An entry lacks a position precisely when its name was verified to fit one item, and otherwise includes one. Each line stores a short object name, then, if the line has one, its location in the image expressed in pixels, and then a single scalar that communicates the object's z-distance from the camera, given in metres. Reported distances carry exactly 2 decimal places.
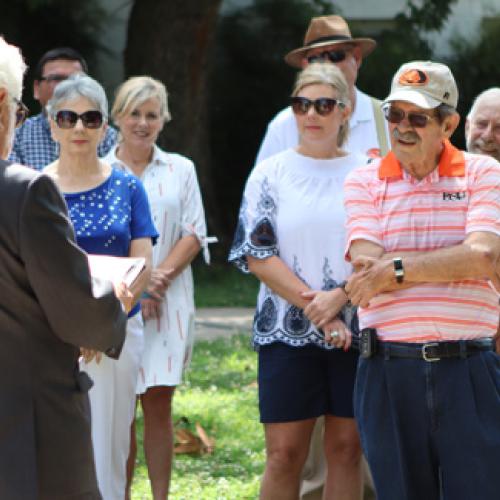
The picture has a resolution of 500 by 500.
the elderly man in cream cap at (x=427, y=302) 6.91
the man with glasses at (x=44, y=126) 11.26
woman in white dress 10.07
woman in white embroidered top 8.66
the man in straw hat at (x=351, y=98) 10.19
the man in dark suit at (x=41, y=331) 5.43
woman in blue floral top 8.67
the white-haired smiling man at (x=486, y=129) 9.36
